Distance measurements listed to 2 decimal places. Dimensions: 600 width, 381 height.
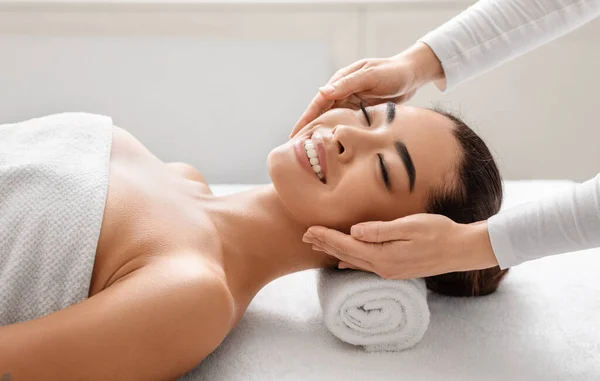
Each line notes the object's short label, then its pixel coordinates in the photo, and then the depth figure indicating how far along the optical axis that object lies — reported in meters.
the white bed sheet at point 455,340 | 1.39
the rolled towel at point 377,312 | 1.44
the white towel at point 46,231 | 1.30
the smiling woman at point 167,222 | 1.22
